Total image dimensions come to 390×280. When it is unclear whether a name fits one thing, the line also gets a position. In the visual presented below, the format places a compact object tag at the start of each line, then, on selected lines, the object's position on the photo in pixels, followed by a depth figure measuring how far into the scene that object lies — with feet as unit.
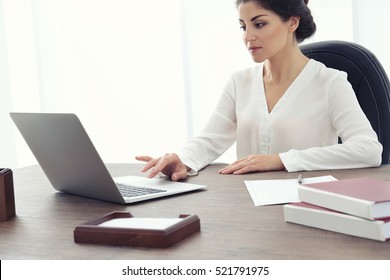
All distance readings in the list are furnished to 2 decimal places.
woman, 9.56
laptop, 7.42
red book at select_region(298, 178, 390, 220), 6.39
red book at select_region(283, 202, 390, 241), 6.38
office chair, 9.70
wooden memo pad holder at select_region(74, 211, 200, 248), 6.51
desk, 6.36
